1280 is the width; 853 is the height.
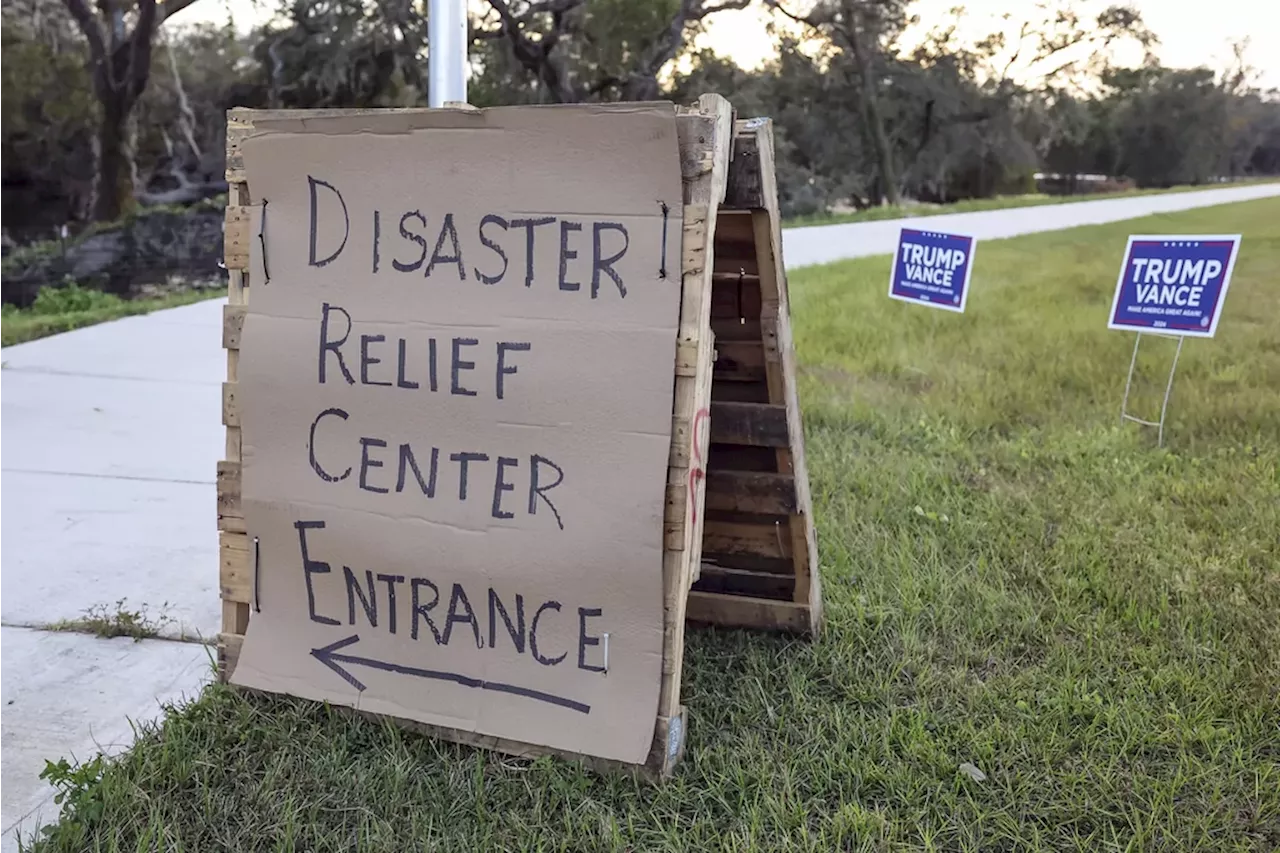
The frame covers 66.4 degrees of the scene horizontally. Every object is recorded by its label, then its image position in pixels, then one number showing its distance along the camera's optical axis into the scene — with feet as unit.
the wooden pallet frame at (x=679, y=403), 6.99
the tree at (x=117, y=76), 59.41
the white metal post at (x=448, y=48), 13.25
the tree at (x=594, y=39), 63.98
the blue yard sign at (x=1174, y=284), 15.87
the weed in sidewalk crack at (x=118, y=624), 9.74
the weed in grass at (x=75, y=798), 6.74
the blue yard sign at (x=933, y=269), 21.89
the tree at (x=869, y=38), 73.97
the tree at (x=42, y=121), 70.08
